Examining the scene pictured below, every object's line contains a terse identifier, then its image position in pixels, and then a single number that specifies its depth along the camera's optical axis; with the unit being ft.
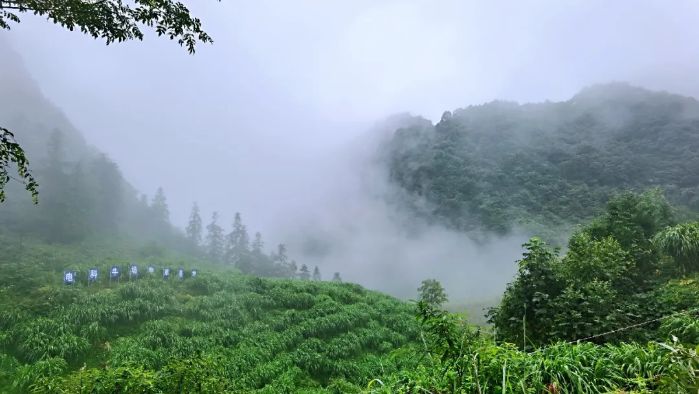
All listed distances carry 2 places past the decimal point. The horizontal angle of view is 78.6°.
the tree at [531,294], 30.04
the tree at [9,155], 12.75
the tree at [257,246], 178.82
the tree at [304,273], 176.55
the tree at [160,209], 194.43
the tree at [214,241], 181.79
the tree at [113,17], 14.87
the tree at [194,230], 190.08
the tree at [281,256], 175.91
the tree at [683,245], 42.11
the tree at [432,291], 91.50
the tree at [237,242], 177.78
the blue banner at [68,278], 57.08
